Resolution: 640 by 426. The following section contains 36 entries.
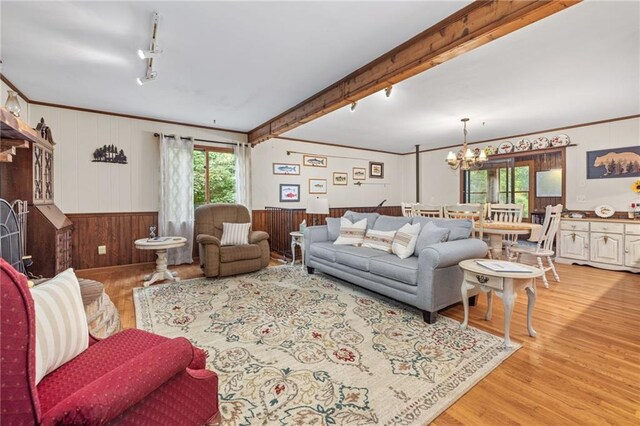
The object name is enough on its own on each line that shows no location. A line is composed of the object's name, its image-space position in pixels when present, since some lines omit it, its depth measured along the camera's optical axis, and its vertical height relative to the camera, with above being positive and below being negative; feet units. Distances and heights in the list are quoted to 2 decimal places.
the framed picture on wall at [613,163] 15.29 +2.32
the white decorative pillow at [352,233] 12.63 -1.19
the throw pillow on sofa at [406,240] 10.16 -1.23
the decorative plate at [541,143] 18.38 +4.00
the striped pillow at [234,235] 13.96 -1.32
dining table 12.41 -1.07
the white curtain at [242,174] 17.90 +2.08
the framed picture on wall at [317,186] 21.94 +1.61
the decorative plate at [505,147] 20.11 +4.09
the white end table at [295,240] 15.05 -1.80
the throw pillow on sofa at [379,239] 11.30 -1.33
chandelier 15.66 +2.64
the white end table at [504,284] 7.20 -2.03
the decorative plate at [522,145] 19.14 +4.04
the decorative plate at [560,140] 17.47 +3.97
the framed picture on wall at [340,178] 23.25 +2.36
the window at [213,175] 17.39 +1.98
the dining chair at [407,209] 16.76 -0.16
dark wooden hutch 10.77 +0.34
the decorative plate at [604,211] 15.72 -0.33
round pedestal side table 12.14 -2.13
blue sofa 8.43 -2.01
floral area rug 5.20 -3.50
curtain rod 15.65 +3.99
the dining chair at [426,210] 14.20 -0.19
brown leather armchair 12.81 -1.83
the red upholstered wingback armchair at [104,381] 2.36 -1.86
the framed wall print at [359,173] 24.44 +2.85
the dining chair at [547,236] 12.13 -1.32
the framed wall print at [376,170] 25.46 +3.27
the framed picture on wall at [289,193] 20.48 +1.02
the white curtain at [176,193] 15.61 +0.82
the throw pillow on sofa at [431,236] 9.67 -1.00
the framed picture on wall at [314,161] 21.63 +3.53
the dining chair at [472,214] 12.16 -0.40
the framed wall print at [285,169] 20.17 +2.74
